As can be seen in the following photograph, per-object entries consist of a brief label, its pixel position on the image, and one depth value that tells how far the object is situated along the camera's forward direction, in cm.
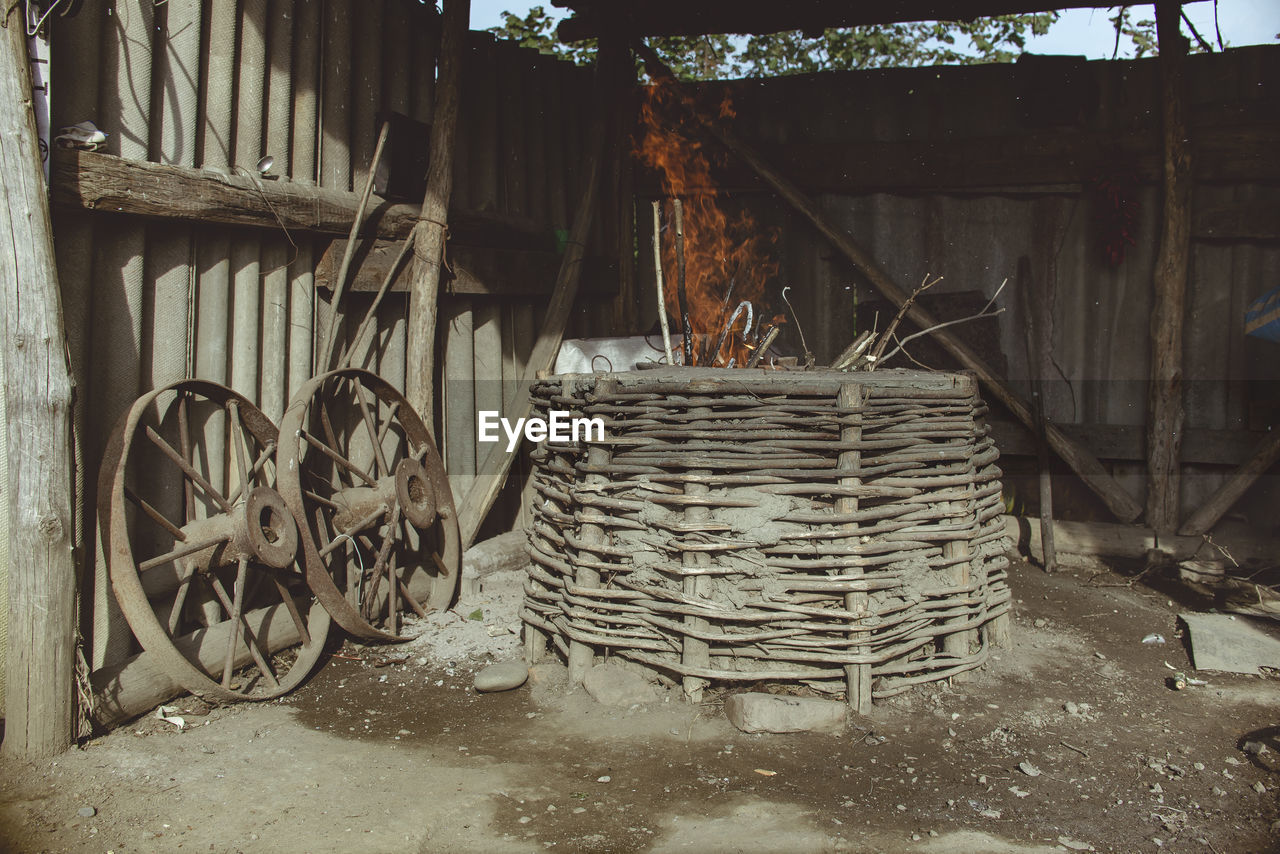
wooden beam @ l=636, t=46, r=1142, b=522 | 619
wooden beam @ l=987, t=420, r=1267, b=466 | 612
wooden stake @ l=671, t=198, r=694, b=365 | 492
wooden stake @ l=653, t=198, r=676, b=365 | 475
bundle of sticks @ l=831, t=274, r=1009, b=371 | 471
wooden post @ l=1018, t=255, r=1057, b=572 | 650
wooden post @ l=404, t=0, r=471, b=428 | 509
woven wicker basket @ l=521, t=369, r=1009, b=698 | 373
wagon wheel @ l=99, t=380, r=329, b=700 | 355
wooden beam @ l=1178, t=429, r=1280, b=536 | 586
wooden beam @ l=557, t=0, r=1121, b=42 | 637
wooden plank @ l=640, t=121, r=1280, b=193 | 608
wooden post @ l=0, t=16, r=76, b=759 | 325
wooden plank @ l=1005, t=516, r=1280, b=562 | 593
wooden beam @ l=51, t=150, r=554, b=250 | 354
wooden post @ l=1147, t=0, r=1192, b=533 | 598
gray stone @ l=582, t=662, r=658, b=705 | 387
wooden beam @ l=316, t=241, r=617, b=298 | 487
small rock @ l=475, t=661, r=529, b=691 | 410
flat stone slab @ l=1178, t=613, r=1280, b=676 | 430
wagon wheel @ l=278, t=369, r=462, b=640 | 449
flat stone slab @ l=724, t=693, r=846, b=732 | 360
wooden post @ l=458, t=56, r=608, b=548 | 566
